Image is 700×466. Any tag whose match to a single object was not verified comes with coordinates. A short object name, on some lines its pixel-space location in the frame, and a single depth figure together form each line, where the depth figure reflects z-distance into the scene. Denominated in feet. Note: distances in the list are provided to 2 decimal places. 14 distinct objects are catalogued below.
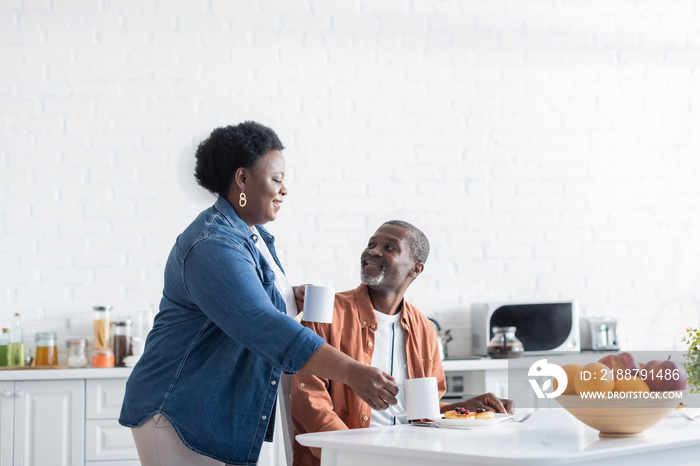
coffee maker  12.42
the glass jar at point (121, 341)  10.98
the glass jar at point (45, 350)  10.80
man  6.31
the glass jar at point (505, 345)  11.36
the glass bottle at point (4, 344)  10.61
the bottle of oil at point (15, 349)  10.64
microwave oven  11.87
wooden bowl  4.39
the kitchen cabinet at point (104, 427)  9.96
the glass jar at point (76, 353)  10.79
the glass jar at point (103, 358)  10.55
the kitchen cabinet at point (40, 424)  9.82
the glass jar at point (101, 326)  11.06
